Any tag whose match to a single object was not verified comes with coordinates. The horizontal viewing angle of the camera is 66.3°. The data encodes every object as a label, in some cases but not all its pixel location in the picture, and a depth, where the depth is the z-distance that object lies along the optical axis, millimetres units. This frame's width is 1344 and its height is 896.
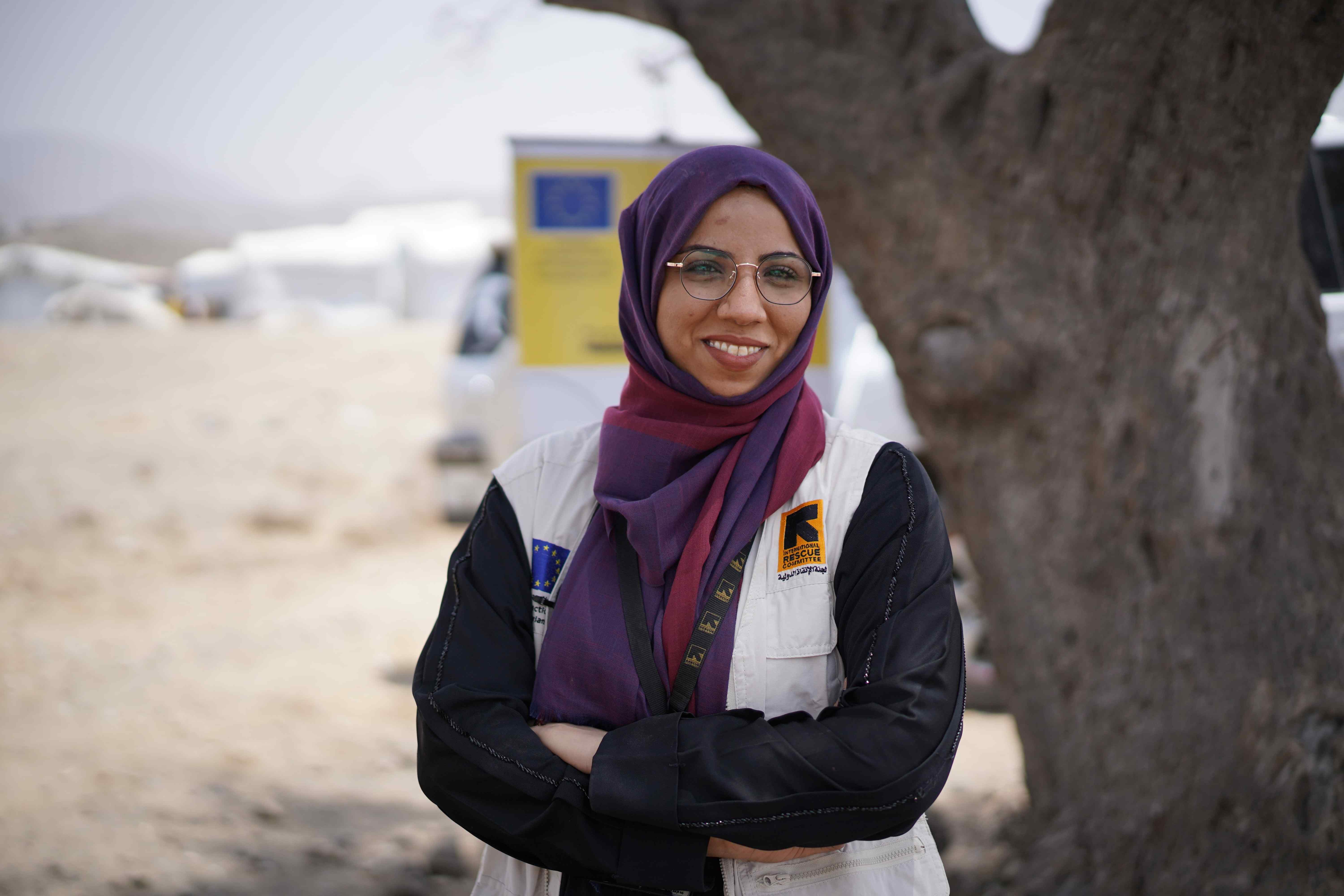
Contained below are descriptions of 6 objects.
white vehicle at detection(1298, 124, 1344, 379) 4633
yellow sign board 4199
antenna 4898
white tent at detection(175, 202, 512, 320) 19953
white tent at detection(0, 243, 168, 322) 17812
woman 1295
